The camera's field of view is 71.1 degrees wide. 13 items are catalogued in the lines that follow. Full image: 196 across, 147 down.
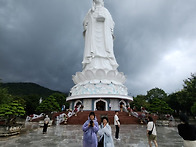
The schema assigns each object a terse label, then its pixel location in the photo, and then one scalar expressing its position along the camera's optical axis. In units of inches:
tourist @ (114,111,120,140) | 236.1
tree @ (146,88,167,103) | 1597.9
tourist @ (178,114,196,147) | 113.8
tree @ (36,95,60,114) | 650.8
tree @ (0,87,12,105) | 387.2
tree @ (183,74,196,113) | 780.6
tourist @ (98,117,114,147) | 126.3
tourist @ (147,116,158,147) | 172.4
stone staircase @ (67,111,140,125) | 512.0
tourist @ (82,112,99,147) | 125.2
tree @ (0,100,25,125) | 280.2
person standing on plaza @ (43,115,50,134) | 318.7
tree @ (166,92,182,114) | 1327.5
